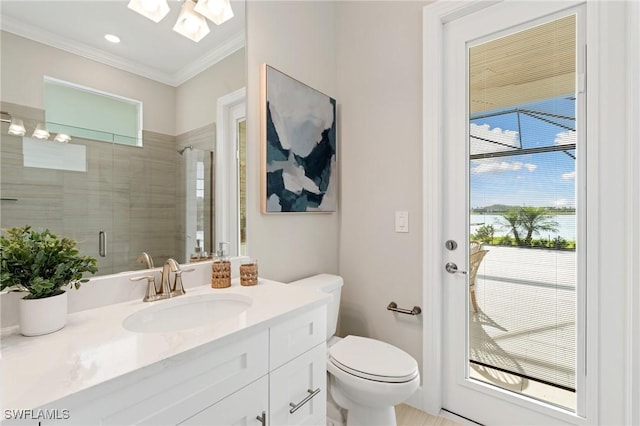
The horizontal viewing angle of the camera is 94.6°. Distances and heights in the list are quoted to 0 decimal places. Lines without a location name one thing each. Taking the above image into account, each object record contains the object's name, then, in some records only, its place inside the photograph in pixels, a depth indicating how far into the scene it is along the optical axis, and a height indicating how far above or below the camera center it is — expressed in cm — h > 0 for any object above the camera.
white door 131 -3
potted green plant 73 -16
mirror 83 +19
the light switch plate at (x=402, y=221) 171 -7
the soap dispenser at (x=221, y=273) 119 -26
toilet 121 -72
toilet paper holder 164 -58
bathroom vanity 54 -35
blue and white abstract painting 150 +35
